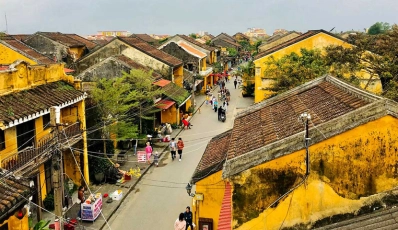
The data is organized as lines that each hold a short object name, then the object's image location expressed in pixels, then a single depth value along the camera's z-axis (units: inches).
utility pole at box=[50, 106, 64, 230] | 437.2
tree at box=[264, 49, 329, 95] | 998.4
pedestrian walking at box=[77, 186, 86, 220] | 666.8
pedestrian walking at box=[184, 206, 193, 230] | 571.8
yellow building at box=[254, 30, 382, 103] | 1267.2
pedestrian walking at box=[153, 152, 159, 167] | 944.7
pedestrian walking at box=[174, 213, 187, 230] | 535.8
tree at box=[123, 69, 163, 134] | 1047.0
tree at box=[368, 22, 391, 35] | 4288.9
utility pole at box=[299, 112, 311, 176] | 321.7
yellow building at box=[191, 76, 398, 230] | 311.9
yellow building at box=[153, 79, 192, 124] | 1246.9
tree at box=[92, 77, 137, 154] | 877.8
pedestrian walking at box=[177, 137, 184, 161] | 971.1
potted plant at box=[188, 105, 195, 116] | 1484.5
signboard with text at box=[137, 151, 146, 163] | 903.7
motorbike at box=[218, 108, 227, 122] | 1364.4
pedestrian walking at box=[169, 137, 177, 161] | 974.4
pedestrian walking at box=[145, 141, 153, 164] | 944.9
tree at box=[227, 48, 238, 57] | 2966.0
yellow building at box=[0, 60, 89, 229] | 568.1
